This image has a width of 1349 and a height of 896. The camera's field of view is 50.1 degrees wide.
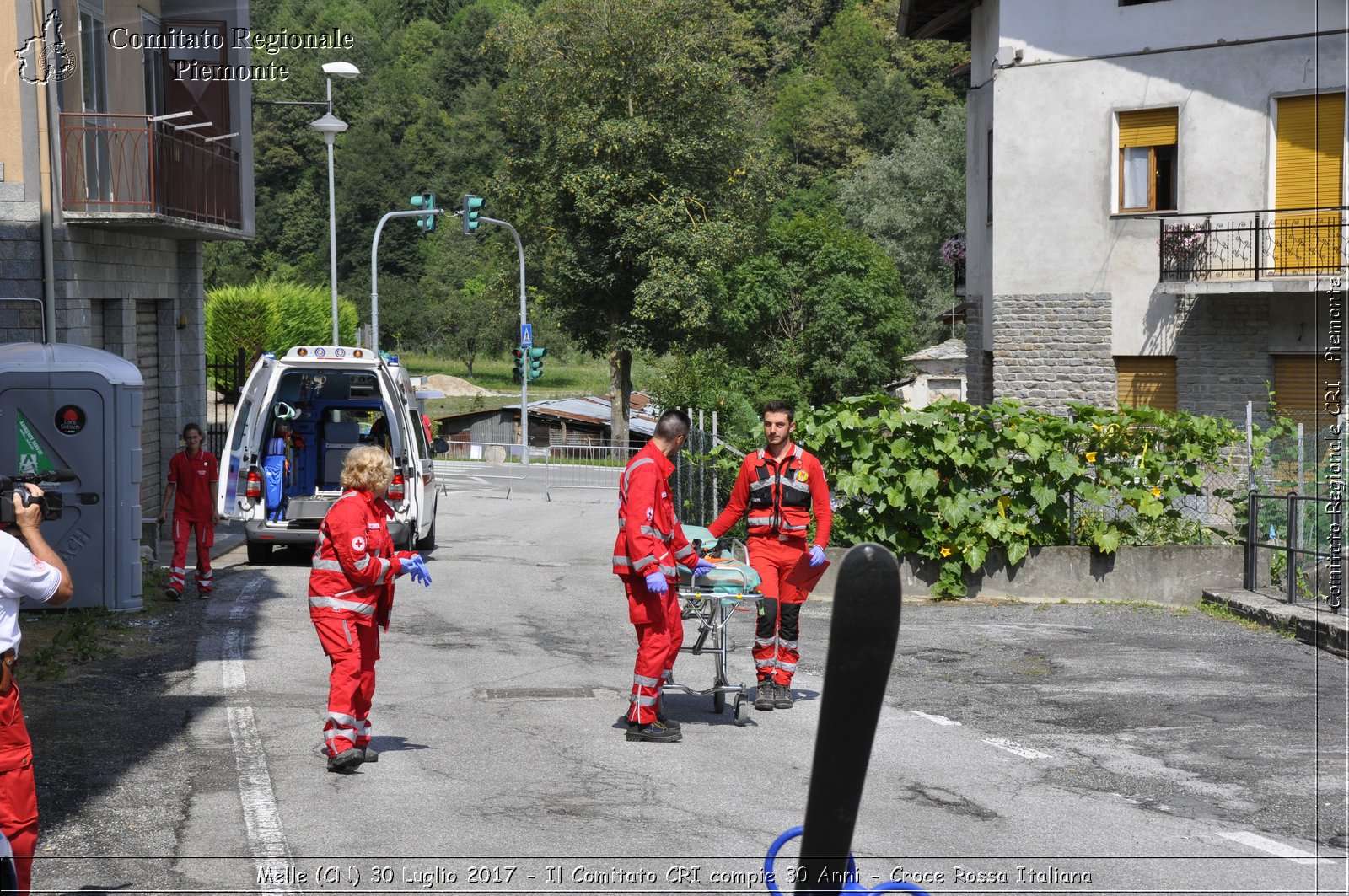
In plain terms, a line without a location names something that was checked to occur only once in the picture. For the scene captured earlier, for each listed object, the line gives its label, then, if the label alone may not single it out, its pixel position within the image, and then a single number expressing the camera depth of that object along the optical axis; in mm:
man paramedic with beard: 9188
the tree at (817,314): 52062
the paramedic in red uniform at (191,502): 13492
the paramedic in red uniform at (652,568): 7973
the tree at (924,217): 61500
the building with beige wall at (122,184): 15445
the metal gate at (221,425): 20766
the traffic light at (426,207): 30422
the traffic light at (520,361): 35066
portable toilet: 12203
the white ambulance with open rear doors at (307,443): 15469
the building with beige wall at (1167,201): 21391
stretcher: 8594
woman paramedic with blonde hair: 7348
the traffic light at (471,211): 32906
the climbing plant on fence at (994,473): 14102
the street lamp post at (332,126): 24219
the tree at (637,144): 45062
